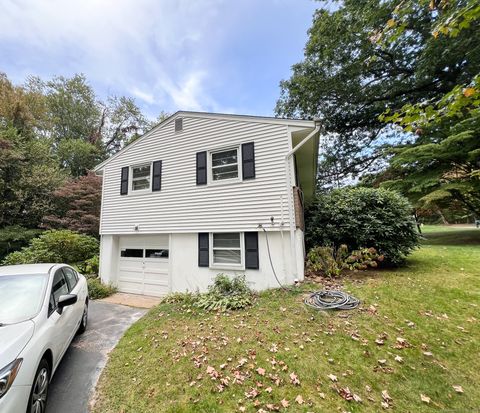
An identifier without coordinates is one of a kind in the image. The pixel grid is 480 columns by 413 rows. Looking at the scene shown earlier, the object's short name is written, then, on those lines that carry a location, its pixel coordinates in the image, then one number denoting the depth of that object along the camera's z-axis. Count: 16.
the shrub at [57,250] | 10.98
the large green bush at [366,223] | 7.54
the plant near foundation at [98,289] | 8.74
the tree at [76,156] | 21.73
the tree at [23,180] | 15.77
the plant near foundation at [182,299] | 6.58
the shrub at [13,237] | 15.26
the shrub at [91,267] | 10.98
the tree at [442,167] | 11.91
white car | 2.25
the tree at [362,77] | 13.02
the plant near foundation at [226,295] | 5.93
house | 7.09
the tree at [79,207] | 15.83
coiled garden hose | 4.98
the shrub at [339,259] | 7.09
